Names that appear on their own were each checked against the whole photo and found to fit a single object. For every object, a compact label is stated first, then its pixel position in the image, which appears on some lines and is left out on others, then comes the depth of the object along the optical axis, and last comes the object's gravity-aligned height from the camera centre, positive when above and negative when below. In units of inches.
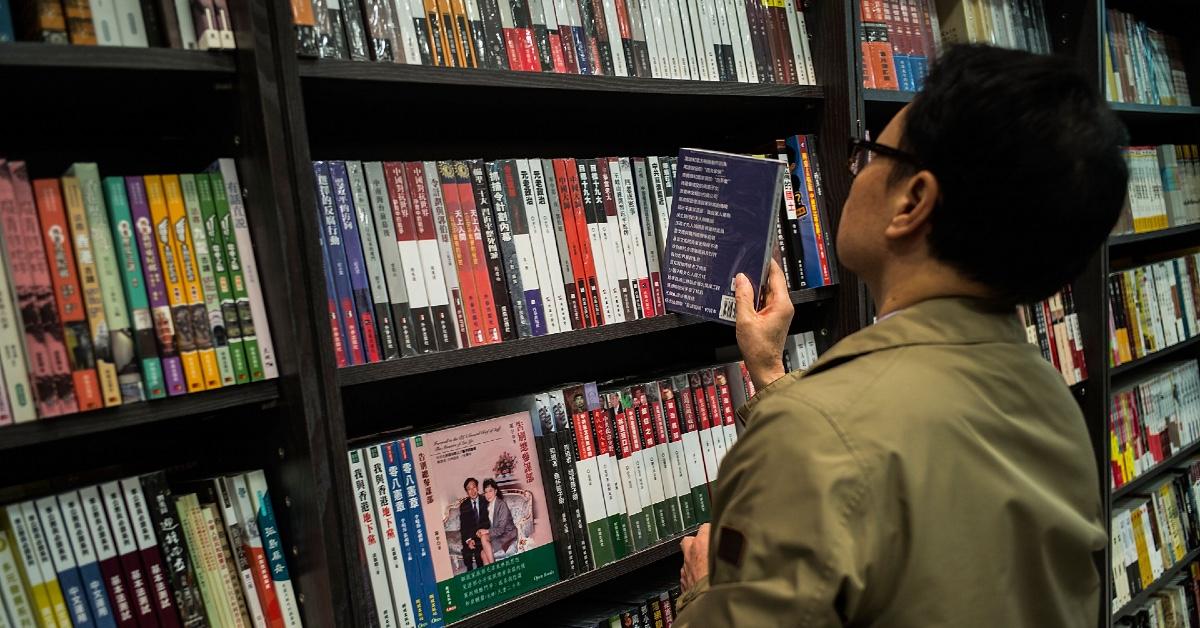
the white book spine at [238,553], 39.7 -8.7
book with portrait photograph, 45.5 -10.7
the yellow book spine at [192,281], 37.5 +4.1
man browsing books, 28.9 -6.4
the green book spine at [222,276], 38.4 +4.1
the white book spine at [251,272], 39.3 +4.1
